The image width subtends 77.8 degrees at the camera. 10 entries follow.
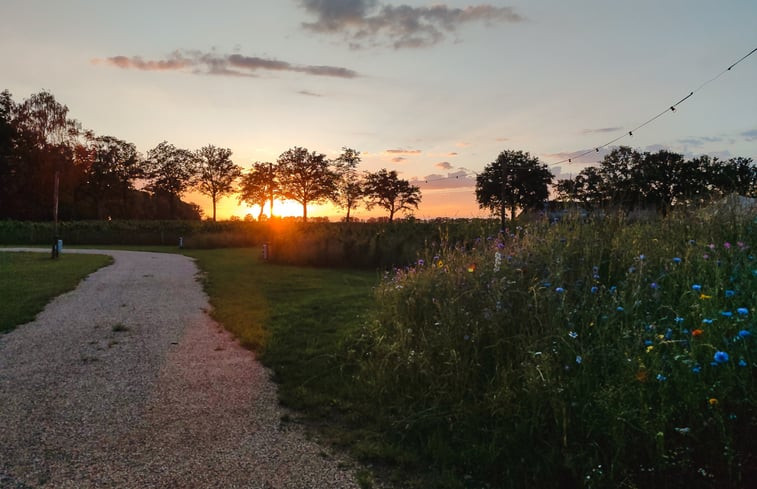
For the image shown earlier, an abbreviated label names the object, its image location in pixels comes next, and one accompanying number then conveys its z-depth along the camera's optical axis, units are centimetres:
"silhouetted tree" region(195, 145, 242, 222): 5984
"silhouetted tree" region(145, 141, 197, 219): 6044
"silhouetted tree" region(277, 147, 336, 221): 5319
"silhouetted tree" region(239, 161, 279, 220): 5400
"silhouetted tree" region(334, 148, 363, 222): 5522
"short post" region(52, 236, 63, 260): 2035
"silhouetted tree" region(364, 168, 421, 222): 5825
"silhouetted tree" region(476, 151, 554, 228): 4578
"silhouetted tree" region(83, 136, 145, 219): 5550
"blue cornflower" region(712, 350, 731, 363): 282
